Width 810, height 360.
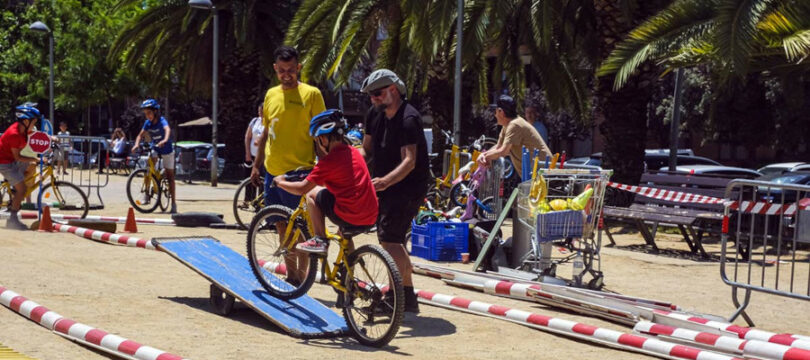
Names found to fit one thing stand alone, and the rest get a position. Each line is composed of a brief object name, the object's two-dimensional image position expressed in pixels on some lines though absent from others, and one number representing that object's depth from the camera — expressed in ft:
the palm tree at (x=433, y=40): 62.59
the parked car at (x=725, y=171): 84.38
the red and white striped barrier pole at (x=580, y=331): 22.27
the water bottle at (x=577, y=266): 30.89
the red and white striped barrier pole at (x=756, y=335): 23.02
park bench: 43.42
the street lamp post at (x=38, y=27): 131.34
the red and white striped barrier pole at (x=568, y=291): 27.32
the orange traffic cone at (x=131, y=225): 44.24
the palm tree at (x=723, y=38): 43.37
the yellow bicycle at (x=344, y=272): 22.41
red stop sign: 43.83
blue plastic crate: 37.78
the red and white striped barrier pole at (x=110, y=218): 47.54
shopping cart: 30.58
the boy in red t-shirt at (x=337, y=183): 23.76
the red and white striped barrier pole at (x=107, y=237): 38.19
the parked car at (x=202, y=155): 118.83
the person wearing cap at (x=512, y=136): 37.14
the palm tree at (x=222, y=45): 99.40
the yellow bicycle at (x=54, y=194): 45.98
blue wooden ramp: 23.47
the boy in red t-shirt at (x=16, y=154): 43.78
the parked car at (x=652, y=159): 100.07
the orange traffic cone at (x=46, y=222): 41.91
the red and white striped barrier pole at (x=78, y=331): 19.46
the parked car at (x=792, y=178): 73.82
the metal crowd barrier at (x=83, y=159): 55.77
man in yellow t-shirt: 27.63
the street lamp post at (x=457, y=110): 64.15
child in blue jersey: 53.98
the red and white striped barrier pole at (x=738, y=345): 21.52
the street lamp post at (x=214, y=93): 93.61
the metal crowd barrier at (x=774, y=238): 26.84
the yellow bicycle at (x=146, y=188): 55.11
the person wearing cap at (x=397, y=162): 25.59
